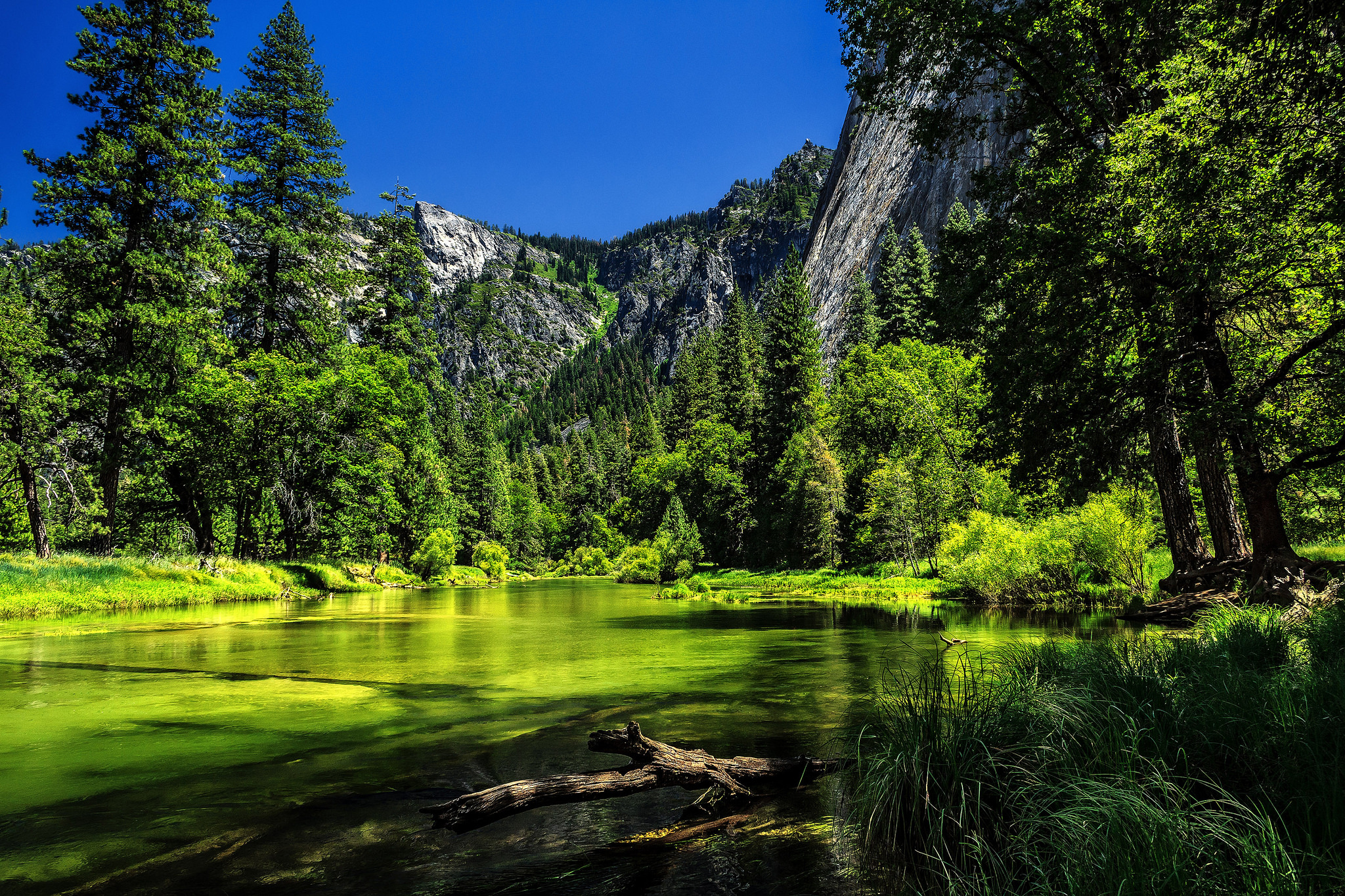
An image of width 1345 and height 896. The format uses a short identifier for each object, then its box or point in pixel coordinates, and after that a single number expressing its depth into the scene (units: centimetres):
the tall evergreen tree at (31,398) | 2030
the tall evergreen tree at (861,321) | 5166
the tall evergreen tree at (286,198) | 3027
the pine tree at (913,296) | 5019
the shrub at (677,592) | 3525
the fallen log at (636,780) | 479
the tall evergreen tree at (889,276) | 5300
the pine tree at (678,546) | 4841
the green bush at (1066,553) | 1948
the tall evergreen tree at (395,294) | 3994
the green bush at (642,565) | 5253
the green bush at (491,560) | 5928
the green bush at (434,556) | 4762
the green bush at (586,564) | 7681
